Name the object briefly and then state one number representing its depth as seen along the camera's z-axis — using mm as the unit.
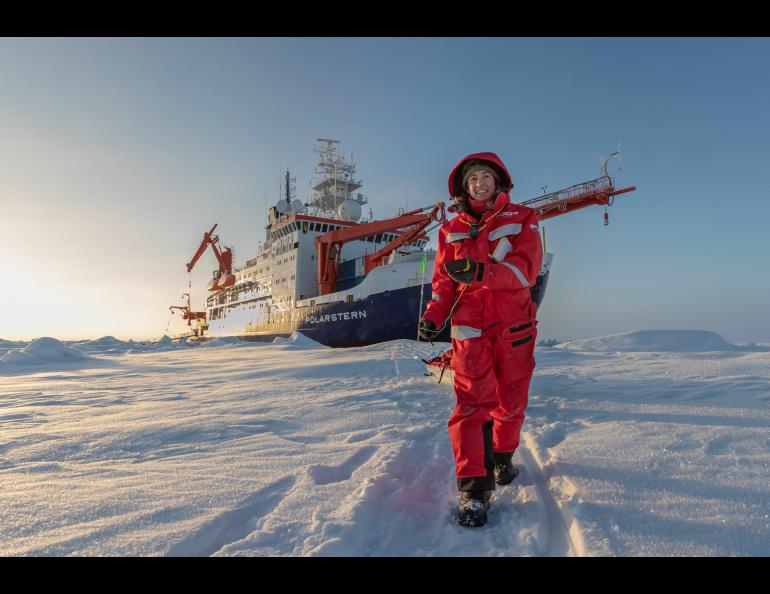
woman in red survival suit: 1543
